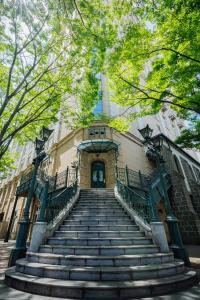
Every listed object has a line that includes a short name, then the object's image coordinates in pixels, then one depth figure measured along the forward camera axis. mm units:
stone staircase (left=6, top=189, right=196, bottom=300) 3121
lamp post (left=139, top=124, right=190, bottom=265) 5207
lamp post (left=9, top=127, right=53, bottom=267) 5133
